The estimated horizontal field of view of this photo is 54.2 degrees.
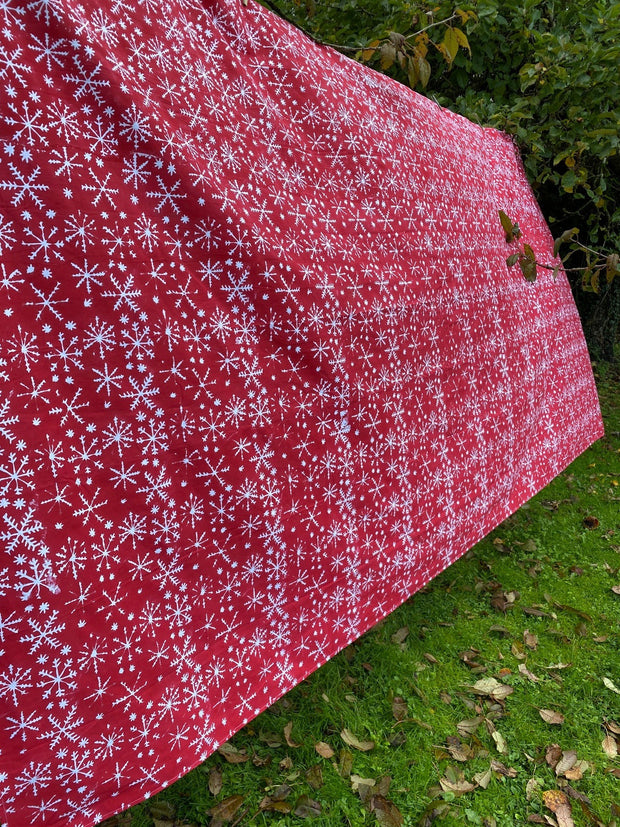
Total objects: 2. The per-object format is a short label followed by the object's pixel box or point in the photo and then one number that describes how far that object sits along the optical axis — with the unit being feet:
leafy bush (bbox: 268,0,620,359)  10.35
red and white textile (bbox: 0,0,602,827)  3.53
